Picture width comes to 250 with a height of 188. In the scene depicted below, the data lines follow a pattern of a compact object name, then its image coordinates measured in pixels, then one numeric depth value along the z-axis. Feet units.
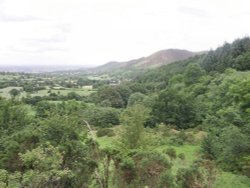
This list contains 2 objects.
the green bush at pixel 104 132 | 80.63
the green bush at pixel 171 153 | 54.74
